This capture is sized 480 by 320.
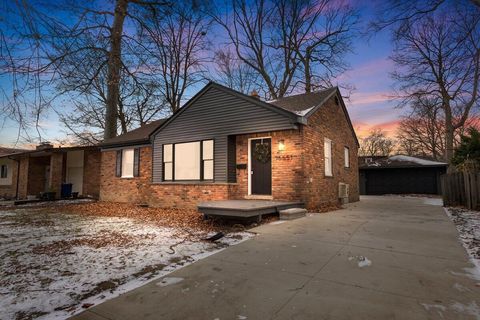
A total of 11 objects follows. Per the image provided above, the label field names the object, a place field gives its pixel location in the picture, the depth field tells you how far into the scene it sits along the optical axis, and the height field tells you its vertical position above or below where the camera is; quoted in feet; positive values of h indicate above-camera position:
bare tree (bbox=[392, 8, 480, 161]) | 58.21 +25.32
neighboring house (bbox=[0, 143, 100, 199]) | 57.57 +1.84
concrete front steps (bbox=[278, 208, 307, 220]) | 25.13 -3.15
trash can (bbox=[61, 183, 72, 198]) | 57.26 -2.33
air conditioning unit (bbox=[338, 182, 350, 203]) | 39.21 -1.71
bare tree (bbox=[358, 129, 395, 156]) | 141.79 +19.18
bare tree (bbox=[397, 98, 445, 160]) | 98.51 +18.31
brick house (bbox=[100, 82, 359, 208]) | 30.22 +3.51
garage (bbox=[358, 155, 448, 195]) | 73.67 +1.49
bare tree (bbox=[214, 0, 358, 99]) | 68.64 +38.39
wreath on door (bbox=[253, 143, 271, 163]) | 31.60 +3.24
